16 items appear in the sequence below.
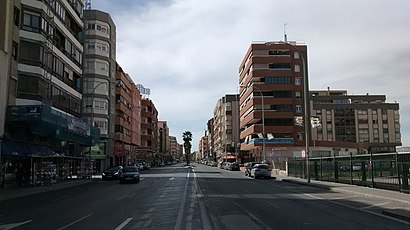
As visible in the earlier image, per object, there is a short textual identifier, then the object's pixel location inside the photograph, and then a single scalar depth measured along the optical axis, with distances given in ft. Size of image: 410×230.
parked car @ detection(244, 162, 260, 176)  187.04
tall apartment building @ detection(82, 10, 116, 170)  228.02
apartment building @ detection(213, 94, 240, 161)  487.04
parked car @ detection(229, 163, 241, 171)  287.20
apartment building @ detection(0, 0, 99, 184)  114.21
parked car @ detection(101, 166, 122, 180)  162.46
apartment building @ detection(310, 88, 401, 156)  446.60
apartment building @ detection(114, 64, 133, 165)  274.36
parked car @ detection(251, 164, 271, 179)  166.65
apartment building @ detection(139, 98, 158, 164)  439.47
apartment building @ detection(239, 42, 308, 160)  301.02
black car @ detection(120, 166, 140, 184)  132.67
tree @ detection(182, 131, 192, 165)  629.51
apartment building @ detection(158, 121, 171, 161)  637.51
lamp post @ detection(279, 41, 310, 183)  121.18
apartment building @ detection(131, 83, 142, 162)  342.50
